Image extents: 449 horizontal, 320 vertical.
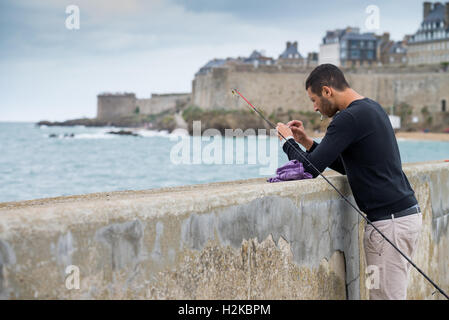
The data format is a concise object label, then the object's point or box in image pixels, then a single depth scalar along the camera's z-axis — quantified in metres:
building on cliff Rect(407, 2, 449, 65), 75.31
